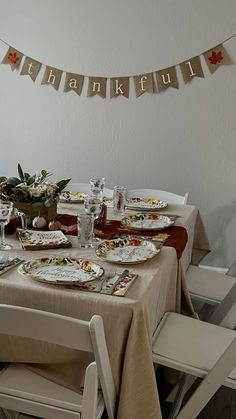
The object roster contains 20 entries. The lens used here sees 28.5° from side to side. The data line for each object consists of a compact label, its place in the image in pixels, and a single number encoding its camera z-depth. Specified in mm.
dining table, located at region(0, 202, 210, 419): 1339
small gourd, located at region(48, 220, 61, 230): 1908
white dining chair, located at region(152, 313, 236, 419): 1416
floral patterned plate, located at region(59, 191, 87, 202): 2432
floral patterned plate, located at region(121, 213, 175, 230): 2018
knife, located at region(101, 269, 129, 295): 1393
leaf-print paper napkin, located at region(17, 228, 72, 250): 1733
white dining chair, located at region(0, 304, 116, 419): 1132
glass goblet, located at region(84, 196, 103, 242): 1870
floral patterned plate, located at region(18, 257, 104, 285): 1439
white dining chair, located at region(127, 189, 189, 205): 2605
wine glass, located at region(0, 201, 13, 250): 1674
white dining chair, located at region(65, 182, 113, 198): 2713
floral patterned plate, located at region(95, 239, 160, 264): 1645
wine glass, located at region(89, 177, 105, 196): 2324
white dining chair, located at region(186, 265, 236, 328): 2072
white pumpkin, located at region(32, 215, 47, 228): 1923
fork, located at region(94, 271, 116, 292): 1411
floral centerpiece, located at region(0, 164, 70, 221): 1896
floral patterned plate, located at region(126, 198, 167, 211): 2318
